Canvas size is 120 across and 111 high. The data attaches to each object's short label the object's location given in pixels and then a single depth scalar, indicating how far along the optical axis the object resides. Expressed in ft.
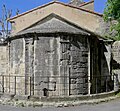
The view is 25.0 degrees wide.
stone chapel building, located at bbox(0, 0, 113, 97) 52.49
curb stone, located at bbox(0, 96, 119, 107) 39.17
